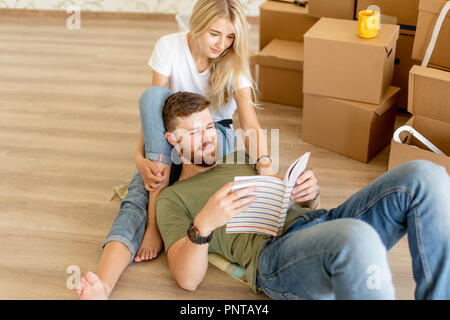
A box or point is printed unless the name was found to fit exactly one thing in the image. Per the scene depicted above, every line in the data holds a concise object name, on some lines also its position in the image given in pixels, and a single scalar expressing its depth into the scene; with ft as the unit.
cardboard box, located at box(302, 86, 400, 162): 6.77
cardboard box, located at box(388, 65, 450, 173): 5.93
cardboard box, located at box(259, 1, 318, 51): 8.27
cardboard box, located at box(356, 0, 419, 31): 7.26
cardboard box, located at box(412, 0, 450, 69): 6.20
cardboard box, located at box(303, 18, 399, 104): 6.50
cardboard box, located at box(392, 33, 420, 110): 7.50
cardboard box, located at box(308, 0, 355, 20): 7.66
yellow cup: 6.47
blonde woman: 5.35
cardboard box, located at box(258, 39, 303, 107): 8.05
